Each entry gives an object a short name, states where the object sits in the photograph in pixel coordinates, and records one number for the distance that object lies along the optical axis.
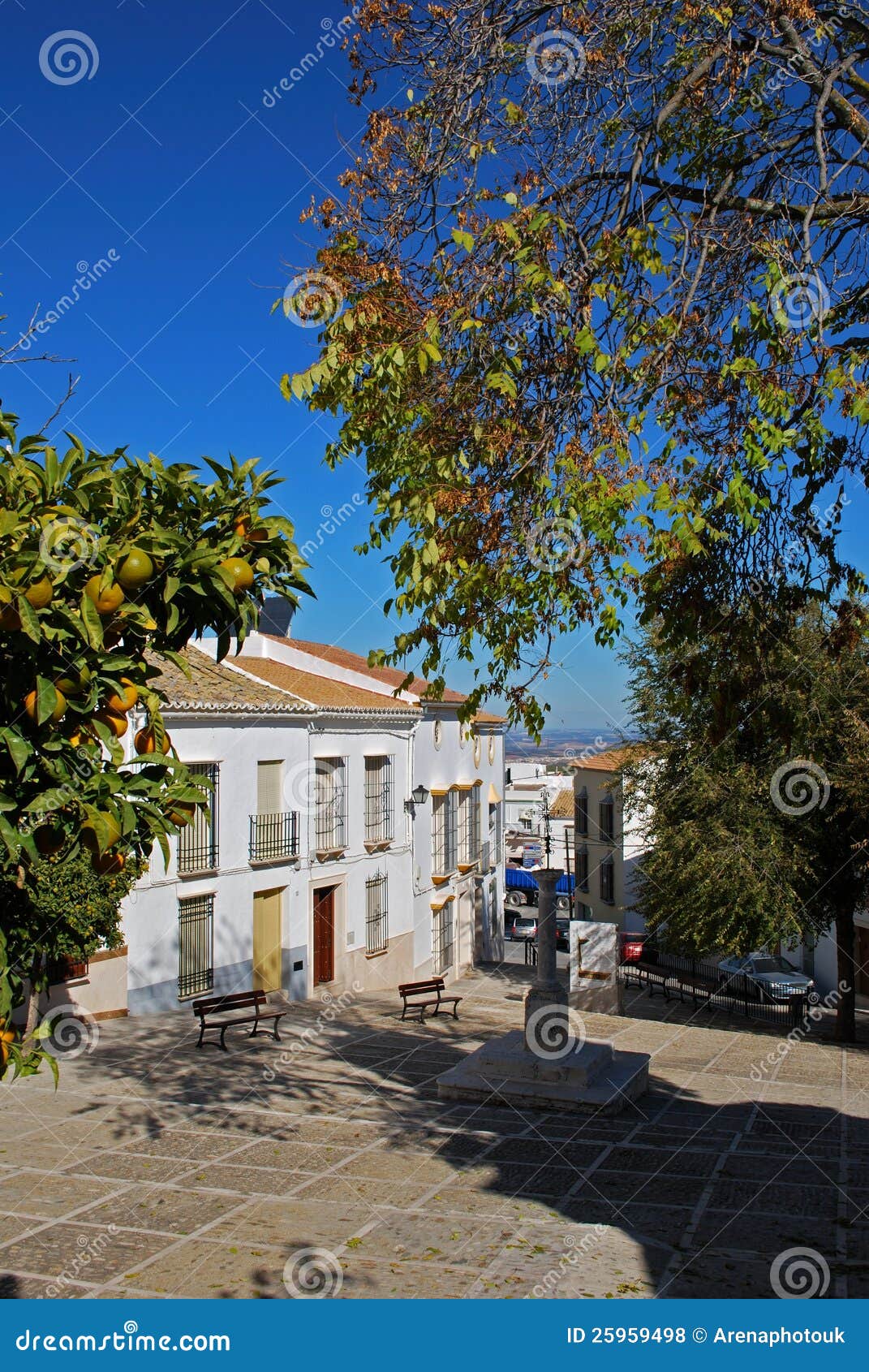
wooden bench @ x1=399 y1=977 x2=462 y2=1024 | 17.22
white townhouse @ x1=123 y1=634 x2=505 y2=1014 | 16.86
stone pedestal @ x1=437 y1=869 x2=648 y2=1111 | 11.41
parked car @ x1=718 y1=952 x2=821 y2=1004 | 24.83
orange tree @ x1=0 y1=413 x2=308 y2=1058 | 2.34
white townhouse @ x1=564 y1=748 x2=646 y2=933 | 34.34
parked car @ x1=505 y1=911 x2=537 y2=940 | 44.23
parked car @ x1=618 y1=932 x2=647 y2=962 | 31.59
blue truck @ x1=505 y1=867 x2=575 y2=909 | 56.03
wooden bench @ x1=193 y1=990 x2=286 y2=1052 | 13.40
